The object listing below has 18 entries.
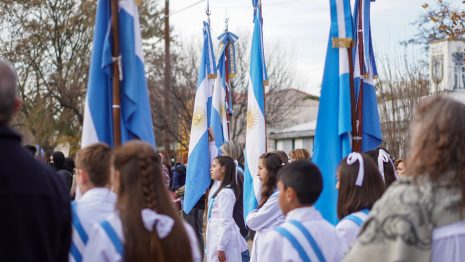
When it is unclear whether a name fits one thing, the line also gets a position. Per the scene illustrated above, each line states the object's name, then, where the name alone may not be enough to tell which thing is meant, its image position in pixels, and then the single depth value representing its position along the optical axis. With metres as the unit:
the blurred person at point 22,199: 3.67
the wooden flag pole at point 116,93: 6.50
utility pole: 34.31
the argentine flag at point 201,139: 12.59
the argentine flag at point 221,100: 14.44
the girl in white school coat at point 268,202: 8.78
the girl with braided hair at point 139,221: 4.69
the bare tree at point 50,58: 32.81
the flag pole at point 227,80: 15.15
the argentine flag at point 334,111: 7.36
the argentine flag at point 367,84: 7.85
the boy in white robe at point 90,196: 5.34
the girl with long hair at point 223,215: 10.10
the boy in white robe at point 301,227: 5.47
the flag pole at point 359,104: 7.59
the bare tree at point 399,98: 25.12
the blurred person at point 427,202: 3.95
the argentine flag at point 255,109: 11.57
